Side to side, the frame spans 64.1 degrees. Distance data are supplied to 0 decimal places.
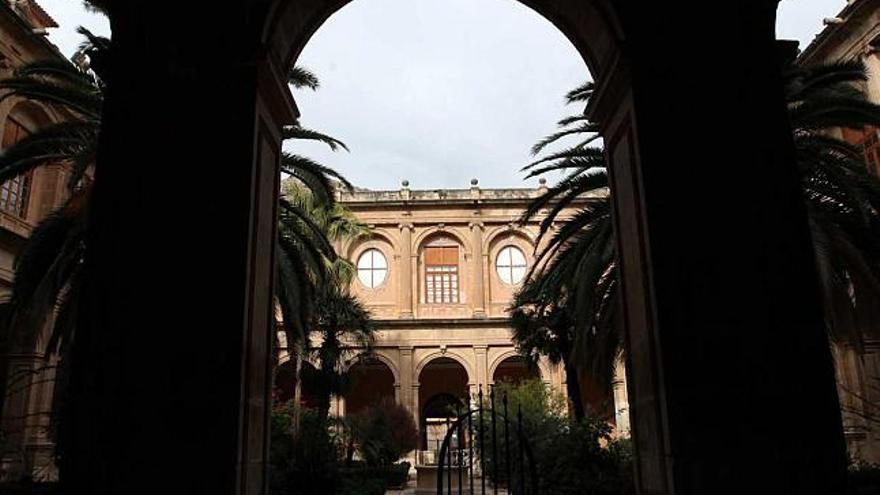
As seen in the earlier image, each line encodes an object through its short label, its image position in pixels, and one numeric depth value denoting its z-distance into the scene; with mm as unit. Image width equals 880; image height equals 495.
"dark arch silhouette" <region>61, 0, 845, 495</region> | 3729
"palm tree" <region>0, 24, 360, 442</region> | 8984
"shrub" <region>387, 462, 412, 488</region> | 18672
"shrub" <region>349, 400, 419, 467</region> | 19109
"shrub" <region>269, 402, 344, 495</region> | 10898
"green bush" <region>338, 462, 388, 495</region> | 12512
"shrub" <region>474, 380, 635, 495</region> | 10094
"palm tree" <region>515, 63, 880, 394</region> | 8461
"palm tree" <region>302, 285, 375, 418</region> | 18766
